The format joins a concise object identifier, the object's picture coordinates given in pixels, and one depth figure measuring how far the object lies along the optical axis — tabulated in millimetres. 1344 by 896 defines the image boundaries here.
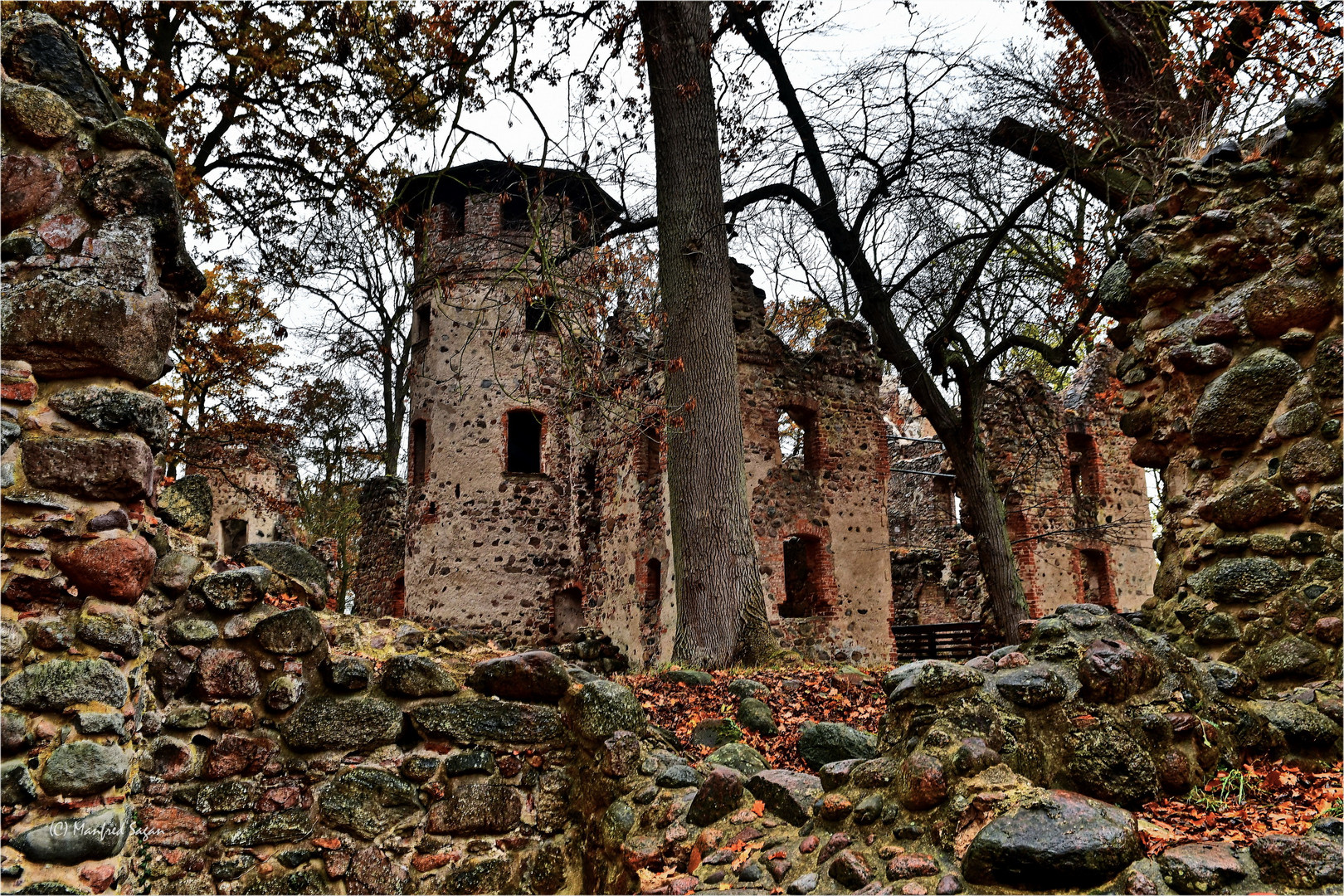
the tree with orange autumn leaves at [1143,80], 8133
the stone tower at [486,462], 17906
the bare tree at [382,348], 17812
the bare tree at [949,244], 11406
